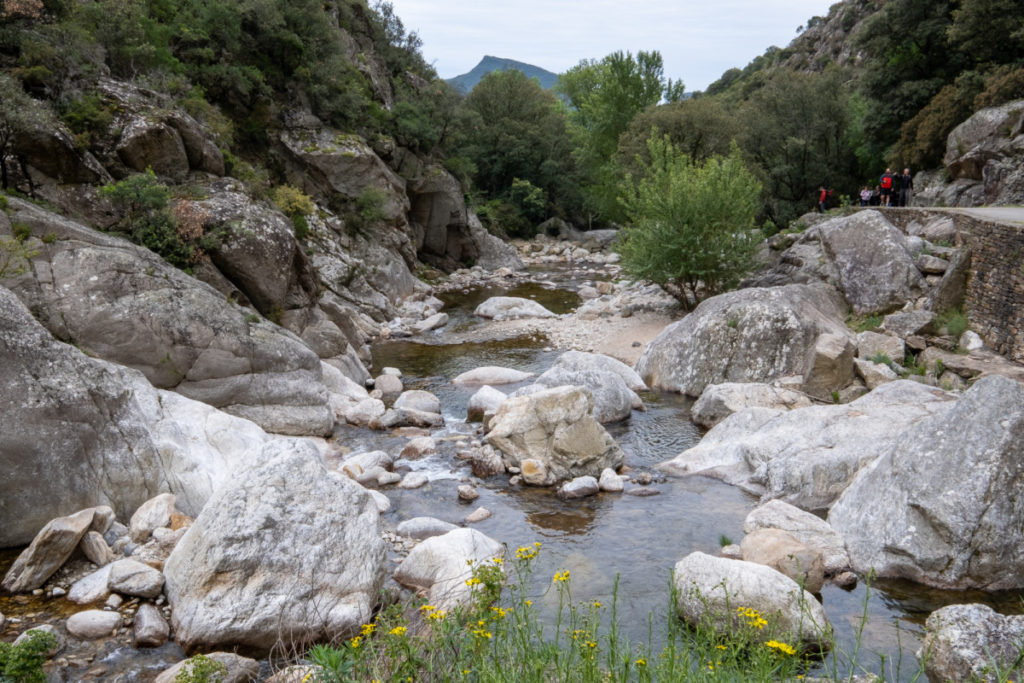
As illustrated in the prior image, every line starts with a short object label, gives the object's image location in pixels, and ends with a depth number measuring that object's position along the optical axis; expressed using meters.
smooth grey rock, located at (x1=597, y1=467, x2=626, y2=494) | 11.79
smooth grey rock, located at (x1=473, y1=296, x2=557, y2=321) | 27.48
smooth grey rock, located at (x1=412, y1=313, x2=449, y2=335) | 26.11
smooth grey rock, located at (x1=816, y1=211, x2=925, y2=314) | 18.67
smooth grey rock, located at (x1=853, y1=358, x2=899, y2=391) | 14.97
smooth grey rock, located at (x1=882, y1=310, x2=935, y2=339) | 16.83
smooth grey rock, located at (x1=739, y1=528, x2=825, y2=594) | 8.16
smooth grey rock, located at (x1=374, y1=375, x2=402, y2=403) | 17.76
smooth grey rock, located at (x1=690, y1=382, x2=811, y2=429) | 14.88
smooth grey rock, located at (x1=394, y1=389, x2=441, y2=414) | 16.12
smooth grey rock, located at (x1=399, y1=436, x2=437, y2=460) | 13.46
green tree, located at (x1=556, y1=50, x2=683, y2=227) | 48.78
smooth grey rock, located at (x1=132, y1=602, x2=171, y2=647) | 7.08
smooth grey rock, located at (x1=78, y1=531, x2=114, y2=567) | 8.31
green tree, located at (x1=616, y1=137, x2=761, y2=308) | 22.22
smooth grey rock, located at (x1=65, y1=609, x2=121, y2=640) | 7.17
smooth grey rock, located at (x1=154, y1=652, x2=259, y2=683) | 6.25
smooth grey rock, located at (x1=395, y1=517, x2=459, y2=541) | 10.05
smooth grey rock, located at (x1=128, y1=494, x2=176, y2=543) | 8.98
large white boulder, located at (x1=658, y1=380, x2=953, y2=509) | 10.74
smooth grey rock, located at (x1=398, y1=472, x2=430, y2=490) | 11.98
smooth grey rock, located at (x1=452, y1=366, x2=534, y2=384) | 18.72
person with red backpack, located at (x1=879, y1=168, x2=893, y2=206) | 27.88
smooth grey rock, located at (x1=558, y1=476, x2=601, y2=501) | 11.53
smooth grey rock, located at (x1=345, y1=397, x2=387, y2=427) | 15.45
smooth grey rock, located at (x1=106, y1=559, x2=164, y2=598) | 7.72
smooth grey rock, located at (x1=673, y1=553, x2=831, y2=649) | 7.04
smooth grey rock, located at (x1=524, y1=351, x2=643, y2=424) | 15.44
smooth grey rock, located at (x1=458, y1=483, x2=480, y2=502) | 11.50
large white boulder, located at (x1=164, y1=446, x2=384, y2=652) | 7.12
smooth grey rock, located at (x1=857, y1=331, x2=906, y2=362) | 16.09
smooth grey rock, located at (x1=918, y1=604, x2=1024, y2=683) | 5.94
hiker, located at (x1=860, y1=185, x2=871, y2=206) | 29.31
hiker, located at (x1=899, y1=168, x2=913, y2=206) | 28.53
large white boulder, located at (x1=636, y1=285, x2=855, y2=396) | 16.75
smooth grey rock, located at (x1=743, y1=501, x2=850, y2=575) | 8.87
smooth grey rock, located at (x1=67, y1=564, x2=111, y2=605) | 7.72
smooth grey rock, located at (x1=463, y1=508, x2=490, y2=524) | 10.68
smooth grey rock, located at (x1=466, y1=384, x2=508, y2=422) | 15.57
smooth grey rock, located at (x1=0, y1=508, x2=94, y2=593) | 7.86
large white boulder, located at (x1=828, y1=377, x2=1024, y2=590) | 8.31
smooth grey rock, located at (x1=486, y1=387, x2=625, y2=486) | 12.22
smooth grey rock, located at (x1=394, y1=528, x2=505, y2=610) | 8.22
